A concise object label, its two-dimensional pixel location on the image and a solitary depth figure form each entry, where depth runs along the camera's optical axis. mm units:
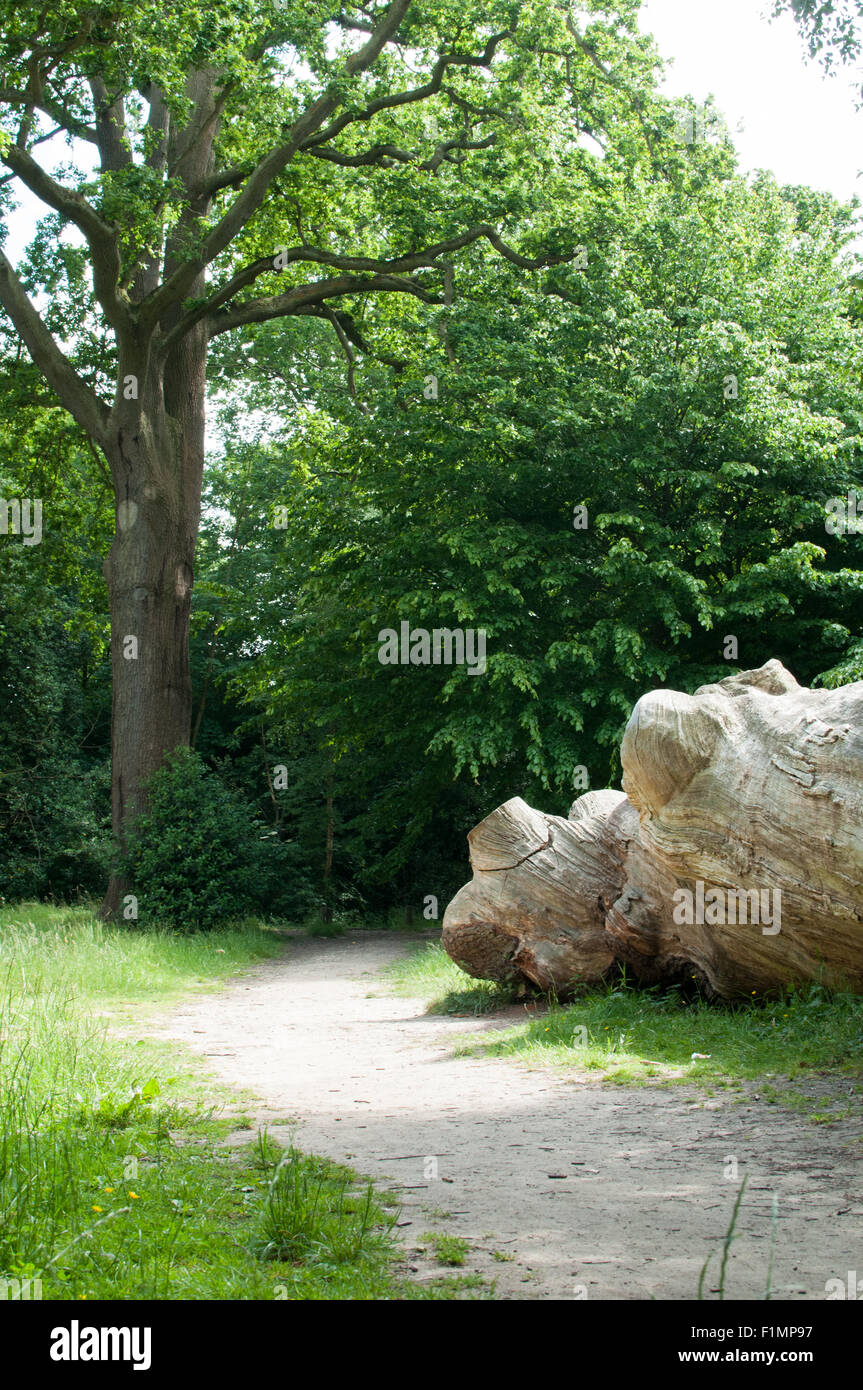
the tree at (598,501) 15734
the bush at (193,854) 16859
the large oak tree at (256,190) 16812
